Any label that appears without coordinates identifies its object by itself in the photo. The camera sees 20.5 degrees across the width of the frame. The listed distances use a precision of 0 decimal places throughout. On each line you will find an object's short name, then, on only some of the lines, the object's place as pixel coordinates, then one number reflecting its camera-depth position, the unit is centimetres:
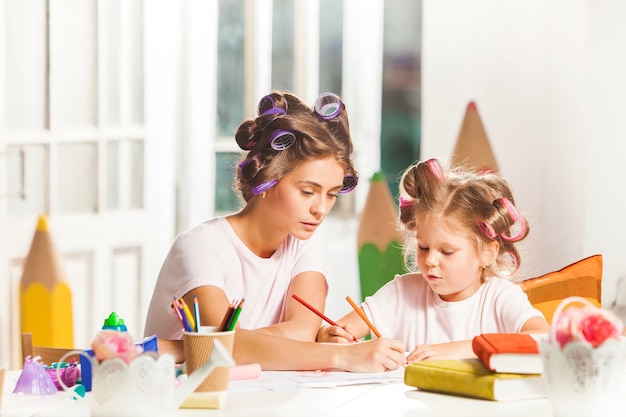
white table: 310
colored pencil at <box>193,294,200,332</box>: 320
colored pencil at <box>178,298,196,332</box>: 321
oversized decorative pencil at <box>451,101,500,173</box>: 589
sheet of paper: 330
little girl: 366
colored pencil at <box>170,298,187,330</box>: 322
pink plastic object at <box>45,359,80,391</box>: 331
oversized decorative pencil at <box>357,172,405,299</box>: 593
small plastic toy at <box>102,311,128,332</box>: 334
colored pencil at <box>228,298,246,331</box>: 321
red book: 318
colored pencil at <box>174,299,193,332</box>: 320
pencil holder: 318
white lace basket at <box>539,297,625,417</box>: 299
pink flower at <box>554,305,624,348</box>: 300
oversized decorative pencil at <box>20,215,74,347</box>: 515
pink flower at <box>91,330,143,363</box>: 299
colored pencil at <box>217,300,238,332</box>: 321
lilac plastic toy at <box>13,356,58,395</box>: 325
